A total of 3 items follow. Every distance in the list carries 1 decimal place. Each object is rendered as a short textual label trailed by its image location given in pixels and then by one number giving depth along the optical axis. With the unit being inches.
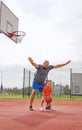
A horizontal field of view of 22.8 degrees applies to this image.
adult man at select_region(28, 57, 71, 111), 257.2
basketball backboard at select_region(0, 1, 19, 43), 356.7
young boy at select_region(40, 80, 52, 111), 270.1
